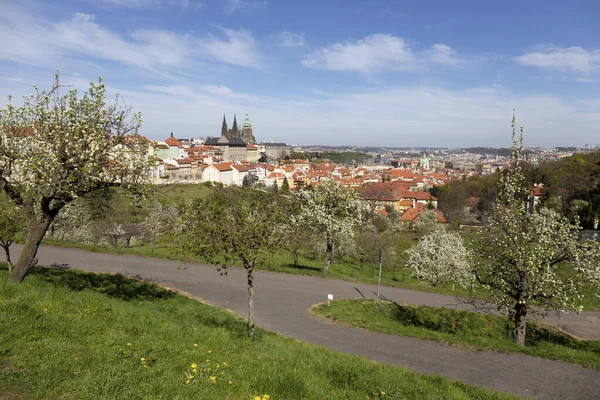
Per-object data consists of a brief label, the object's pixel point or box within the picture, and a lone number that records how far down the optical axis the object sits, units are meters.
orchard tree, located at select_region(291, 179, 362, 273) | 25.69
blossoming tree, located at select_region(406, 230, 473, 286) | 30.53
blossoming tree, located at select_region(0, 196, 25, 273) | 16.45
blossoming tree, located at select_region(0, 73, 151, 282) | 11.01
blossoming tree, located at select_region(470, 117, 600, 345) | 13.62
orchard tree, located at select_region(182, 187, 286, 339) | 10.93
